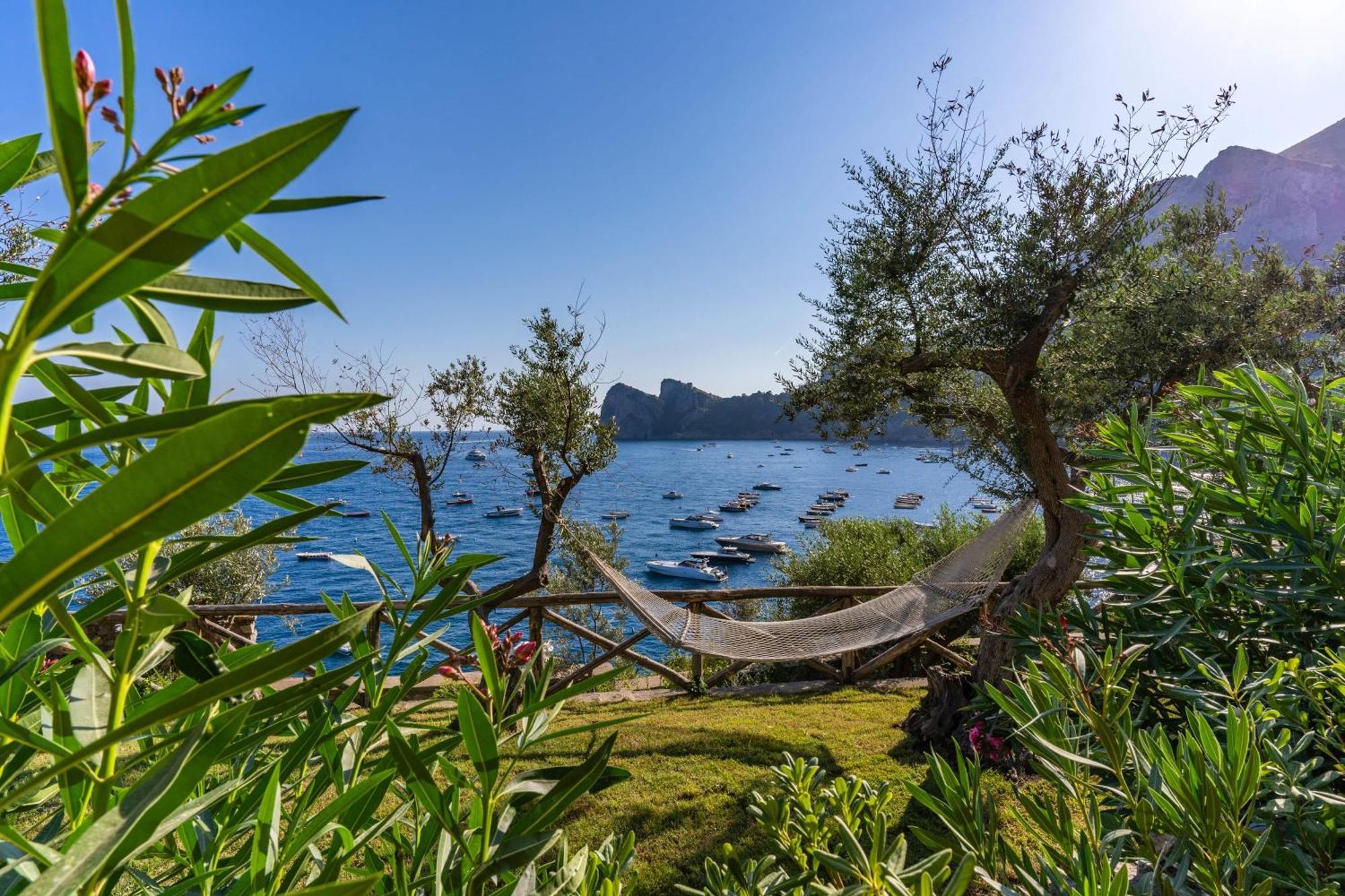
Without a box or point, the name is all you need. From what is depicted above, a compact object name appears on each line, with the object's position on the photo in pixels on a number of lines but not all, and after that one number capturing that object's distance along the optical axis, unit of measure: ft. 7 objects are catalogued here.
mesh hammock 13.30
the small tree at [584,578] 26.40
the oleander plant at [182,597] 0.62
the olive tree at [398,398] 20.61
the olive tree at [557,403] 20.98
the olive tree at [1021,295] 12.94
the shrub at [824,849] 1.55
